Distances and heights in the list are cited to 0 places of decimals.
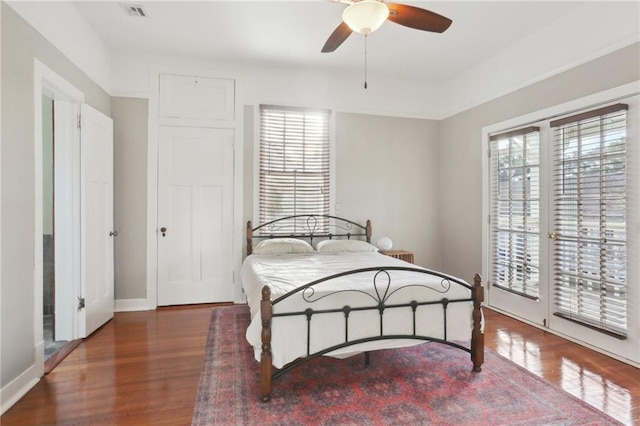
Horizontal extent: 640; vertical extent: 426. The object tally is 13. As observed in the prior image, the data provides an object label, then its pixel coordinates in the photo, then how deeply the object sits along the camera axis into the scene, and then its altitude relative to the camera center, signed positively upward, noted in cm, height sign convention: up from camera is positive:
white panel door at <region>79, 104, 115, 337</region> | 317 -9
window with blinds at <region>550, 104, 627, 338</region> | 276 -5
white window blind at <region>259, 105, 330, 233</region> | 444 +65
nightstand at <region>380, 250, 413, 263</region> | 459 -58
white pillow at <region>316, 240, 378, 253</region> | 407 -42
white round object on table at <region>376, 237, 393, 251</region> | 452 -42
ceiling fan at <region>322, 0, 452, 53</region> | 211 +134
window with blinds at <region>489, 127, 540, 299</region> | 353 +2
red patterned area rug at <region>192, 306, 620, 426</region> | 196 -118
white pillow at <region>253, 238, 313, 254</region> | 393 -41
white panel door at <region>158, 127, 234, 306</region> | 415 -5
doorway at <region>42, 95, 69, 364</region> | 352 -14
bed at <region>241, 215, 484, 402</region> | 213 -69
